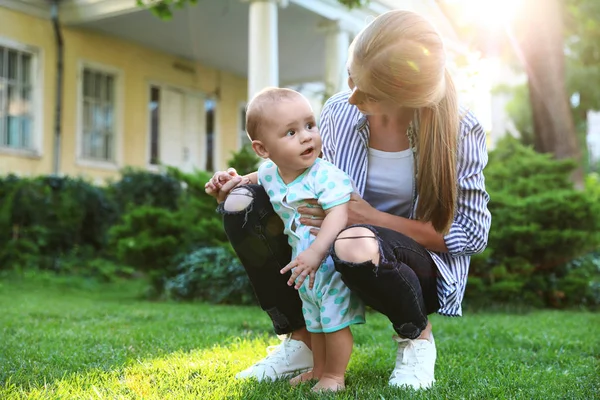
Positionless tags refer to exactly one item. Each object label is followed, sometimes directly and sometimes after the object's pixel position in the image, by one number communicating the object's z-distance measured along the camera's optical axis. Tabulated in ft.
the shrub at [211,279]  18.57
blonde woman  7.32
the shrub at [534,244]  17.95
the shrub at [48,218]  25.54
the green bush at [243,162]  19.43
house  33.76
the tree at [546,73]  25.23
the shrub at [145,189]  30.76
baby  7.61
